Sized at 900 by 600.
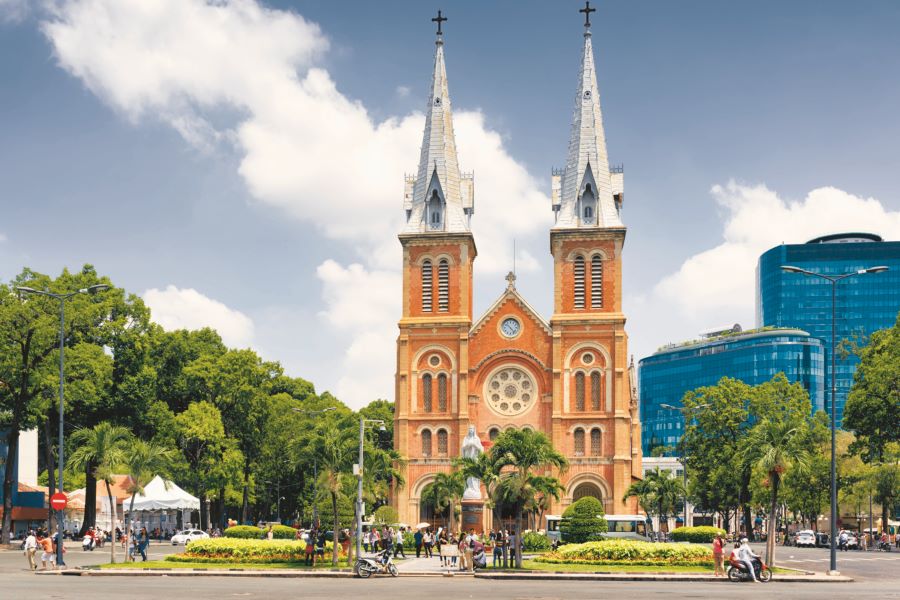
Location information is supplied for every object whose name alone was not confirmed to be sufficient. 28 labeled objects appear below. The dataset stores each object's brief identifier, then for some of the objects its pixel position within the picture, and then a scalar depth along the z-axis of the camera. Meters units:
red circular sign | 43.91
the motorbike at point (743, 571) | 35.41
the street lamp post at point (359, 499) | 39.38
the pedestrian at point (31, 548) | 41.05
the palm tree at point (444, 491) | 70.56
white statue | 57.62
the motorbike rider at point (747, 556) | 35.25
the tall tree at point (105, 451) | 45.09
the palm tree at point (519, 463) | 41.78
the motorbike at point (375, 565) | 37.75
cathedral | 78.19
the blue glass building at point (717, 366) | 164.25
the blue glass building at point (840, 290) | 170.25
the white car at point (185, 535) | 68.12
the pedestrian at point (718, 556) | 37.19
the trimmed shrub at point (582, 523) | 56.28
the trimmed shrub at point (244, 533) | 58.41
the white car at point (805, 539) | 73.12
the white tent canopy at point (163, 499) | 61.81
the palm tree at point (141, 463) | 45.53
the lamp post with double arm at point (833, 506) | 38.70
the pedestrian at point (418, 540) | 52.94
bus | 67.75
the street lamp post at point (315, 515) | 59.74
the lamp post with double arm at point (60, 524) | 41.00
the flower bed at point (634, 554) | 40.69
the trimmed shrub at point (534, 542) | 55.41
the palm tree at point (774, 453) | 38.94
